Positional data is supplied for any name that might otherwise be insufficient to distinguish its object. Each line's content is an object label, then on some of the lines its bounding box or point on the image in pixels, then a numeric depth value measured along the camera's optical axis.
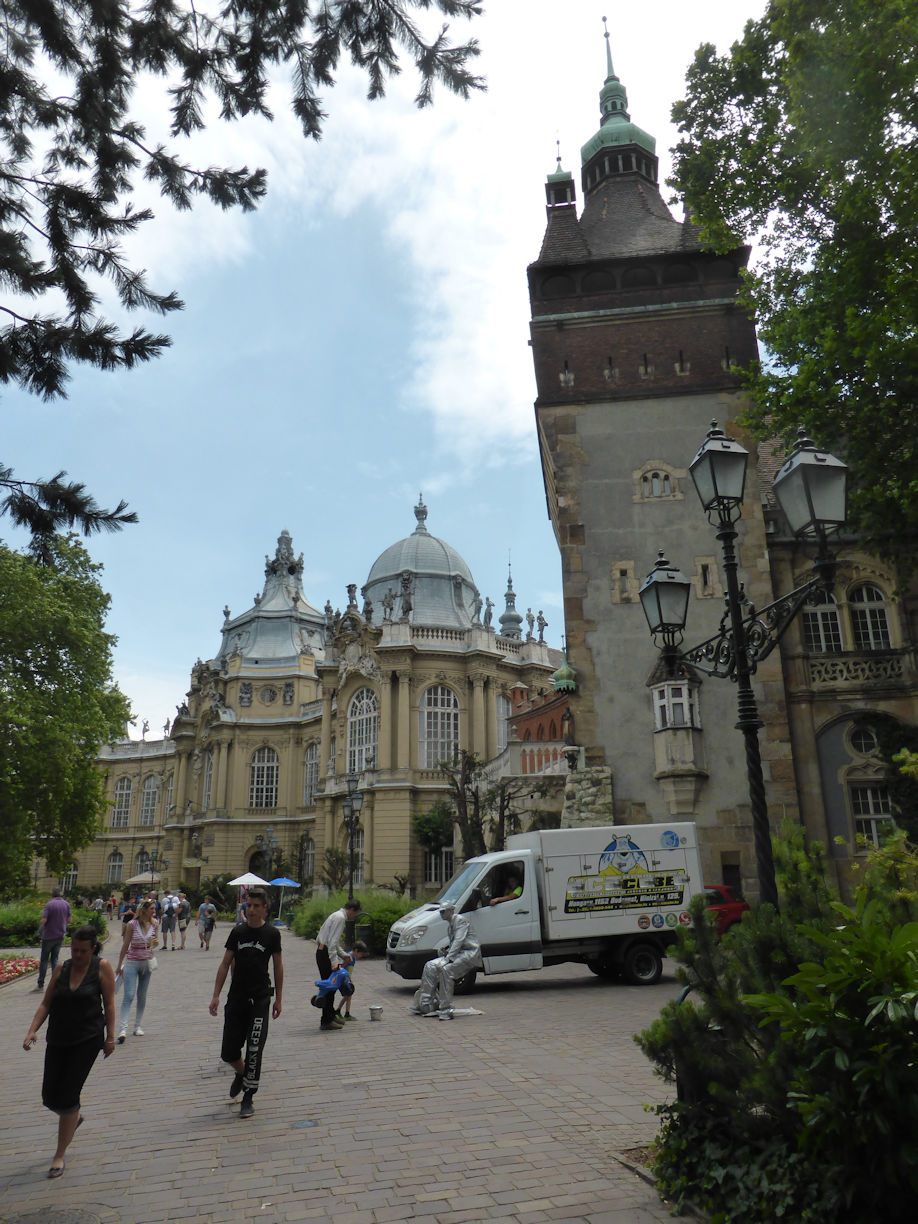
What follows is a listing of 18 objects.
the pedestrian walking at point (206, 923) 27.30
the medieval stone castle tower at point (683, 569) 20.52
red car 16.66
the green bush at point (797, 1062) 3.70
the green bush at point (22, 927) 25.73
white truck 14.91
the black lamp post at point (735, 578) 7.31
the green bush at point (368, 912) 21.91
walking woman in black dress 5.68
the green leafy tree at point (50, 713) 27.31
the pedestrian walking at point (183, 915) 28.99
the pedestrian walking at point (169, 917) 27.80
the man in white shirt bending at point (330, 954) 11.28
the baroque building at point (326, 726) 44.72
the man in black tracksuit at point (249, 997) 7.06
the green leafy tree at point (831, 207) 14.23
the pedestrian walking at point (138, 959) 10.87
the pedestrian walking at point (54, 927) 14.94
